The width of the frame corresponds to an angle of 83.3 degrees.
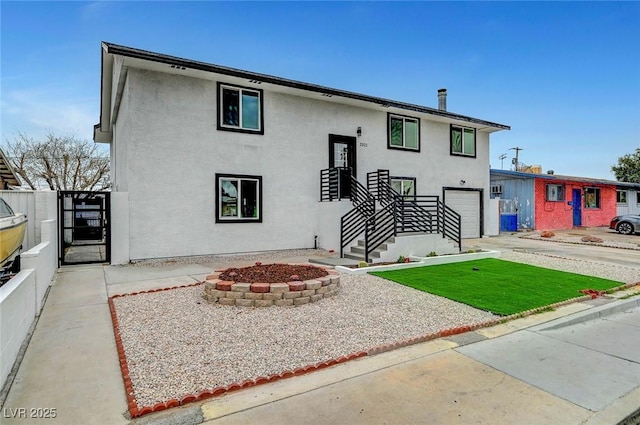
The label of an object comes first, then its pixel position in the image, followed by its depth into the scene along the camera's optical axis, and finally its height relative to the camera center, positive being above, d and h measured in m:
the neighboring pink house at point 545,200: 21.22 +0.57
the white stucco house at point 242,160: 9.88 +1.67
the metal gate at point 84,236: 9.70 -0.95
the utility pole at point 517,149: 46.83 +7.87
